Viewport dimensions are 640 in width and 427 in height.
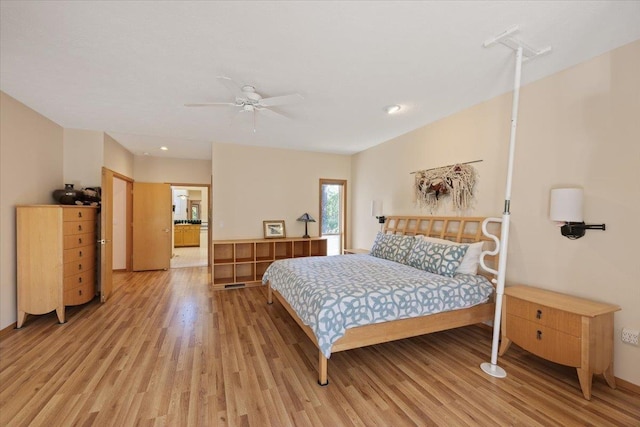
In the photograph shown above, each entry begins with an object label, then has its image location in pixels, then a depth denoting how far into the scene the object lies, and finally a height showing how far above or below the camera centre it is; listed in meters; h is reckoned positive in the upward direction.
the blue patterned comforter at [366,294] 2.21 -0.82
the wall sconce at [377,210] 4.83 -0.06
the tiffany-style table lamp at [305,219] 5.50 -0.30
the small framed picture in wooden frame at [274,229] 5.36 -0.52
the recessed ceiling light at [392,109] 3.29 +1.26
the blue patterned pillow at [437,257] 2.88 -0.56
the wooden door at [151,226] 5.98 -0.59
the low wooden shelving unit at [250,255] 4.94 -1.04
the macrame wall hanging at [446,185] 3.40 +0.33
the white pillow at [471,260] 2.97 -0.57
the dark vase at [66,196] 3.73 +0.03
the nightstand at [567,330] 1.95 -0.95
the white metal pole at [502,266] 2.28 -0.50
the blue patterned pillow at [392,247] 3.56 -0.57
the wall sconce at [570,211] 2.25 +0.01
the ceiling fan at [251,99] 2.61 +1.10
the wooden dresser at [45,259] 3.12 -0.75
